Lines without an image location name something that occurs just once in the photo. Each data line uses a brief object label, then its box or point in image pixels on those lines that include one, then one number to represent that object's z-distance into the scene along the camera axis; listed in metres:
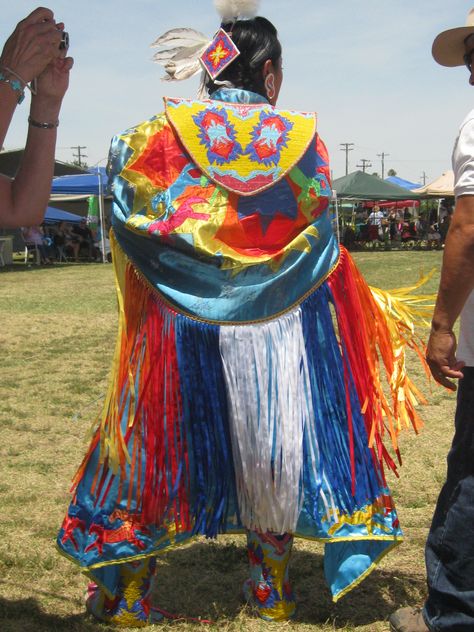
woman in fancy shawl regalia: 2.25
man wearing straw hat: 1.86
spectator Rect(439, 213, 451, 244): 22.11
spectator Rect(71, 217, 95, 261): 19.59
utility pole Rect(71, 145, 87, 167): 57.29
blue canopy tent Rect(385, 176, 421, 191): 29.77
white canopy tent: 20.70
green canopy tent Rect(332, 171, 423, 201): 20.78
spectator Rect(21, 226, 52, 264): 17.41
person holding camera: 1.85
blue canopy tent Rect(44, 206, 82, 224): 21.52
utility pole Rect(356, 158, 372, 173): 64.72
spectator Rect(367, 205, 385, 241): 22.70
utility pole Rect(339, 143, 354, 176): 60.70
